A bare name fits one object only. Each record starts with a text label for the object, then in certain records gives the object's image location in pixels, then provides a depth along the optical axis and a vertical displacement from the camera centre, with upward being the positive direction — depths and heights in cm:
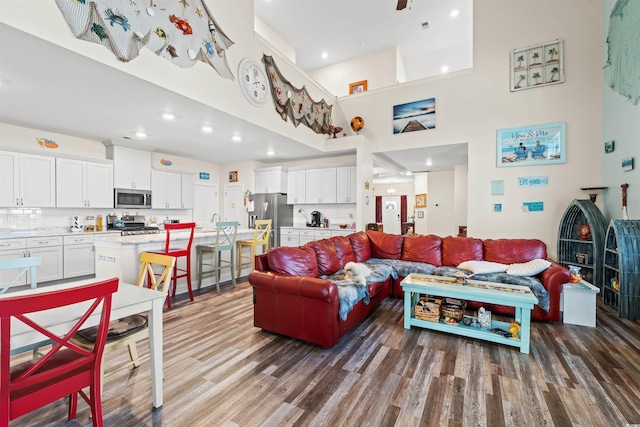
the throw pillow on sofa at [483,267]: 355 -71
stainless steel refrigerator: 706 +5
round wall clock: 405 +198
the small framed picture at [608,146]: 404 +97
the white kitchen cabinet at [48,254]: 435 -67
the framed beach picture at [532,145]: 461 +115
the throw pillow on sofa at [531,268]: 335 -69
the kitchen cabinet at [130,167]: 554 +94
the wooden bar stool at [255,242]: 490 -53
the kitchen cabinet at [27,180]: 430 +52
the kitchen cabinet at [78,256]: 473 -77
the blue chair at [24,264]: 189 -36
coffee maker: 711 -18
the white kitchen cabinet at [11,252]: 409 -60
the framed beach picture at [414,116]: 559 +199
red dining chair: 108 -72
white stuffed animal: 306 -68
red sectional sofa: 256 -69
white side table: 301 -101
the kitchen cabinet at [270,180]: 712 +84
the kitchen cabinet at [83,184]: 489 +53
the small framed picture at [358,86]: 748 +341
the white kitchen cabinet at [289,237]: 696 -62
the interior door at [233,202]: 759 +27
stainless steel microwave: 561 +29
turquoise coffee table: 248 -82
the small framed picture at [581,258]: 422 -71
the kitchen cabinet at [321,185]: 671 +65
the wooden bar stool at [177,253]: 363 -56
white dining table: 126 -54
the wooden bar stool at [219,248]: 431 -57
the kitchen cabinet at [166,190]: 624 +52
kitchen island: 346 -51
